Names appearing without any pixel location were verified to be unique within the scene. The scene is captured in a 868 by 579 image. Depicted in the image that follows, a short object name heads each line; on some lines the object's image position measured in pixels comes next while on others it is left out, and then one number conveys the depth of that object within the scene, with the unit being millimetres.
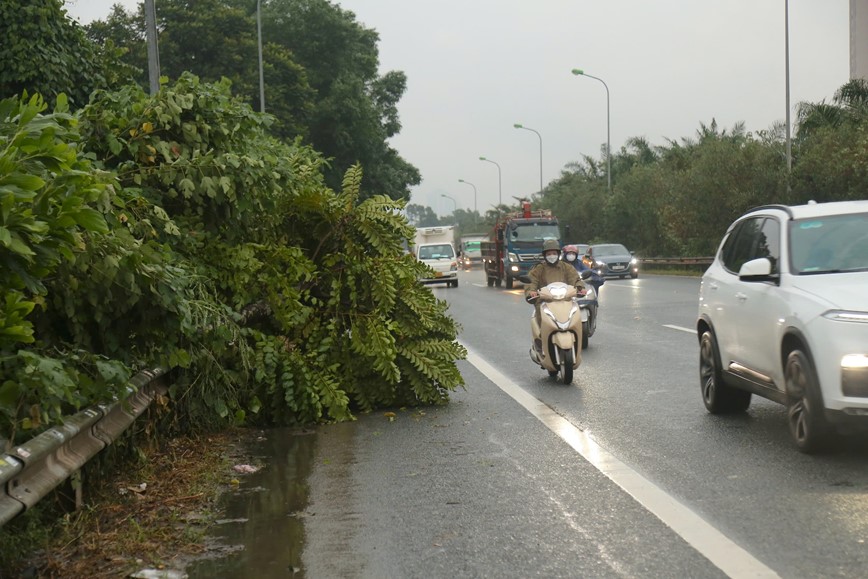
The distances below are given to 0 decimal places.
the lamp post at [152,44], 20281
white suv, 7133
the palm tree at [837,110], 42250
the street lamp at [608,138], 63891
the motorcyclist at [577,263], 16047
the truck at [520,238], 39906
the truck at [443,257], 44594
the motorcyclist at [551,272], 13266
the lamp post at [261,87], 39081
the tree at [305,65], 50750
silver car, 46500
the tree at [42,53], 20922
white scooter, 12438
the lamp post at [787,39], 37653
